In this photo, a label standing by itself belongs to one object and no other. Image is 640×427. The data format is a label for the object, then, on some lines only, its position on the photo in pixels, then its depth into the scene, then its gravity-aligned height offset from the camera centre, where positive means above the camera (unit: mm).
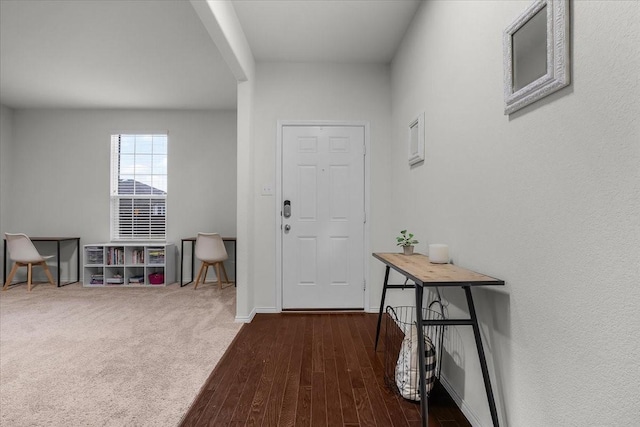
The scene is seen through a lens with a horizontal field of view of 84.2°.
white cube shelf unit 5254 -722
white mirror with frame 1120 +583
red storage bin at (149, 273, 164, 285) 5316 -966
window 5699 +447
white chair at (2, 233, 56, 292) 4855 -544
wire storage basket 1955 -849
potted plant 2562 -199
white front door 3766 -23
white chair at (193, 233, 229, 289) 4879 -474
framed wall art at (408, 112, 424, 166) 2631 +602
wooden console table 1477 -296
